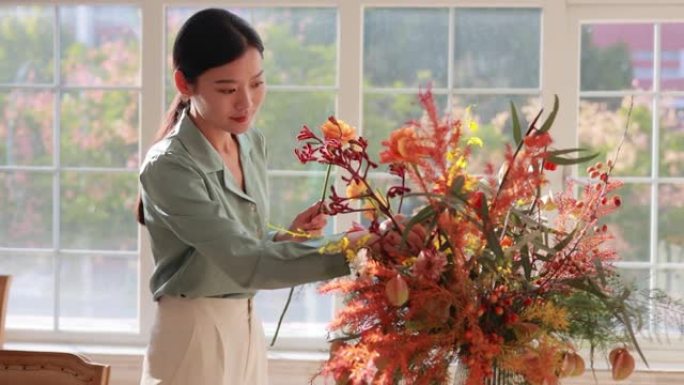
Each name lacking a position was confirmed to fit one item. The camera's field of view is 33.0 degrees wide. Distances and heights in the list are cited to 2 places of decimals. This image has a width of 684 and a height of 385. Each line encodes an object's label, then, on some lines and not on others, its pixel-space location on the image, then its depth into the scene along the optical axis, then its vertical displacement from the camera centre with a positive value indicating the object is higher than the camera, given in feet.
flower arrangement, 4.83 -0.45
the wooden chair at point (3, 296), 11.24 -1.20
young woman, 7.07 -0.25
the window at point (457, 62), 12.76 +1.28
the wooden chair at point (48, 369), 7.10 -1.22
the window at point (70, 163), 13.39 +0.12
